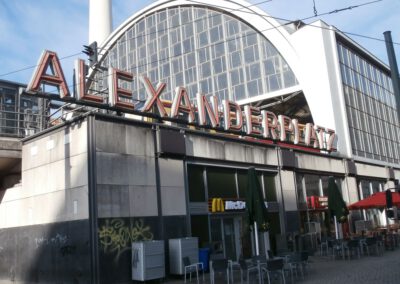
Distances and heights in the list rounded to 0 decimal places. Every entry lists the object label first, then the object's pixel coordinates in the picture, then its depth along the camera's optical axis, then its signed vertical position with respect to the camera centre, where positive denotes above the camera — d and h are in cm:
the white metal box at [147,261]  1415 -80
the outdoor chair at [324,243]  1932 -91
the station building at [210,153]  1458 +332
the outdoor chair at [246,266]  1249 -110
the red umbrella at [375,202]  1973 +75
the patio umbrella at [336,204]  1919 +74
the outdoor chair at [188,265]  1431 -102
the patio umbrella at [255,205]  1438 +74
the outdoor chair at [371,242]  1747 -87
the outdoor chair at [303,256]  1332 -93
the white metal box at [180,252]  1524 -65
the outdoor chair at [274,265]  1174 -100
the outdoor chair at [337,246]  1805 -99
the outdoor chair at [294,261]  1331 -106
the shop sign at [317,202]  2473 +117
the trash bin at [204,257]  1645 -91
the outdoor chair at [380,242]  1882 -100
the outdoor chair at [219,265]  1226 -94
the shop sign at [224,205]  1823 +102
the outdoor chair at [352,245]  1712 -92
